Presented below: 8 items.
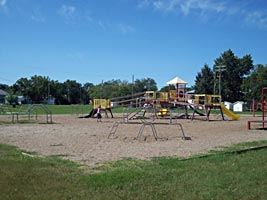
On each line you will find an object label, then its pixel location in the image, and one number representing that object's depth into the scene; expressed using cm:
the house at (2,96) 8402
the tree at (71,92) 10478
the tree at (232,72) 6550
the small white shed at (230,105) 5887
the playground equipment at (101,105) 2766
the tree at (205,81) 6516
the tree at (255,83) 5662
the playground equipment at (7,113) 2333
